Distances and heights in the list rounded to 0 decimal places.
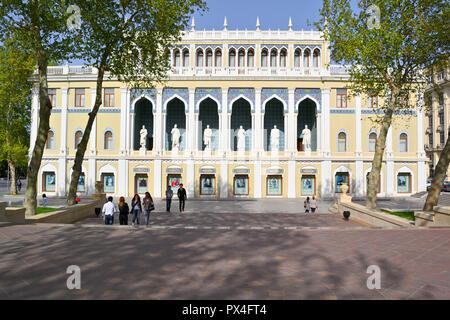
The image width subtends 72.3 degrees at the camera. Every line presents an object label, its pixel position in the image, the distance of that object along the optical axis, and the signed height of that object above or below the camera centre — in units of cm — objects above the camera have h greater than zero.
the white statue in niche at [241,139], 3000 +319
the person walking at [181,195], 1772 -134
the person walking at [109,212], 1230 -160
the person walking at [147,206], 1273 -141
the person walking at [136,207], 1224 -139
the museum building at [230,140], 2953 +306
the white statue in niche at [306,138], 3012 +328
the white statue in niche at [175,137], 3011 +340
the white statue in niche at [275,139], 2973 +315
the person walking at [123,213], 1234 -165
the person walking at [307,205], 1795 -199
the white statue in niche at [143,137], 3019 +341
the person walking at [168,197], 1767 -145
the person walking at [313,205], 1767 -193
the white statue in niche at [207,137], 2992 +338
